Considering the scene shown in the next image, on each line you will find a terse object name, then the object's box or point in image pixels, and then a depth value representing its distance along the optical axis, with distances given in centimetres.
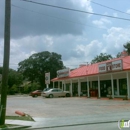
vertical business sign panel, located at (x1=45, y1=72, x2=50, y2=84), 4288
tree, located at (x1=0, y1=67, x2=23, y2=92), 7062
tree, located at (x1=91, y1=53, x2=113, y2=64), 8306
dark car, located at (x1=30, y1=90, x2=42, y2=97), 4812
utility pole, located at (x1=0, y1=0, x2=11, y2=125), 1232
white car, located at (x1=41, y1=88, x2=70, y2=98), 3878
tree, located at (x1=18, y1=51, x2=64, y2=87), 8031
